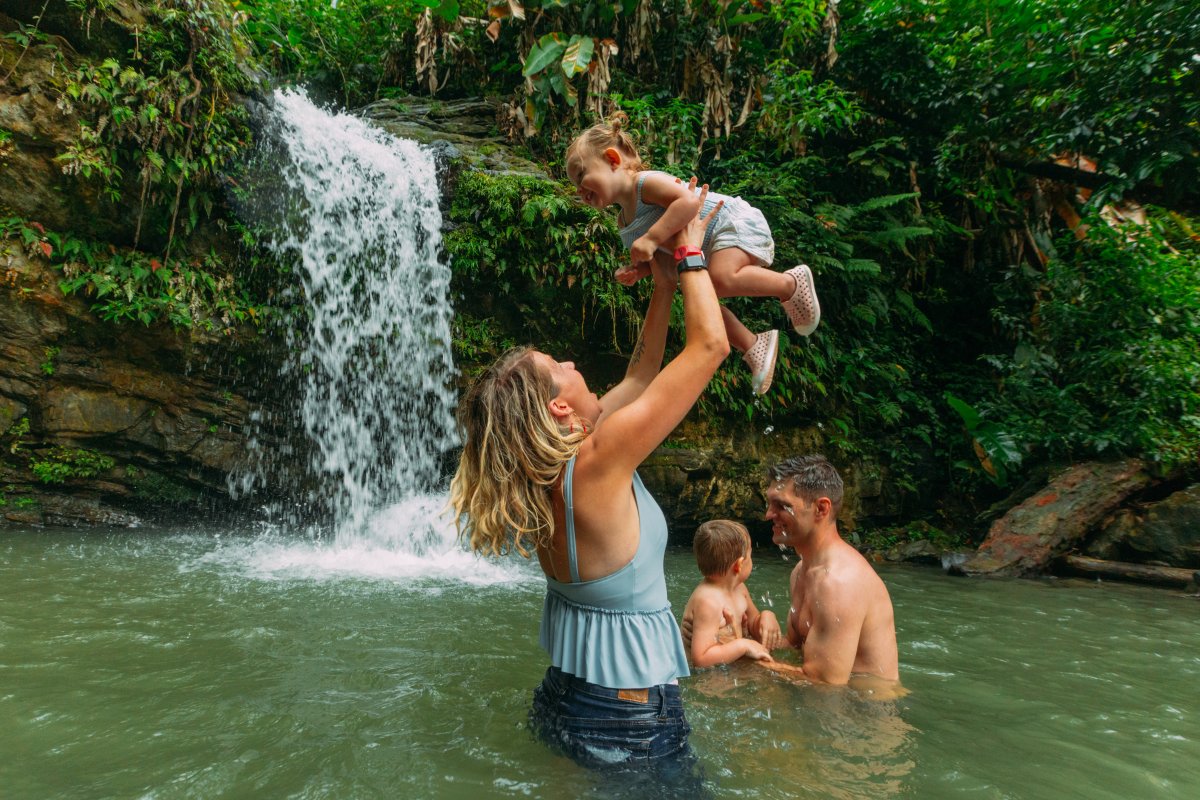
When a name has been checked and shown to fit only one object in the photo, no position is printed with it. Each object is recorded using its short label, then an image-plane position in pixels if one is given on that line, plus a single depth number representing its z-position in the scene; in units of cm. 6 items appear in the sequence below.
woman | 199
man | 330
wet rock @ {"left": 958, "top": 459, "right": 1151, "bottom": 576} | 757
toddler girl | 308
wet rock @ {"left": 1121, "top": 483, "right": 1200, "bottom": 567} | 731
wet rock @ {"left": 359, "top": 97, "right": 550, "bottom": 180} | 878
